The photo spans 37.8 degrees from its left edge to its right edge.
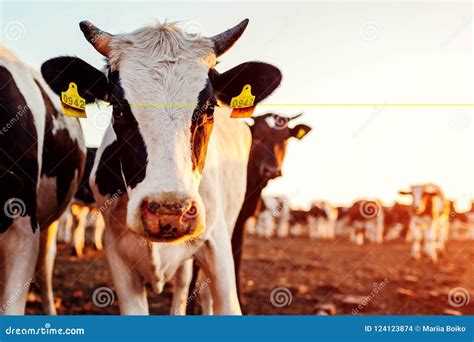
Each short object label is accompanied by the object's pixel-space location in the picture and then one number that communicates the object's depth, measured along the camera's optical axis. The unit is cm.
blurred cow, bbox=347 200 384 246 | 2425
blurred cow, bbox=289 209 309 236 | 2867
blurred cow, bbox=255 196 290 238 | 2595
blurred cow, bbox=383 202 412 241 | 2282
